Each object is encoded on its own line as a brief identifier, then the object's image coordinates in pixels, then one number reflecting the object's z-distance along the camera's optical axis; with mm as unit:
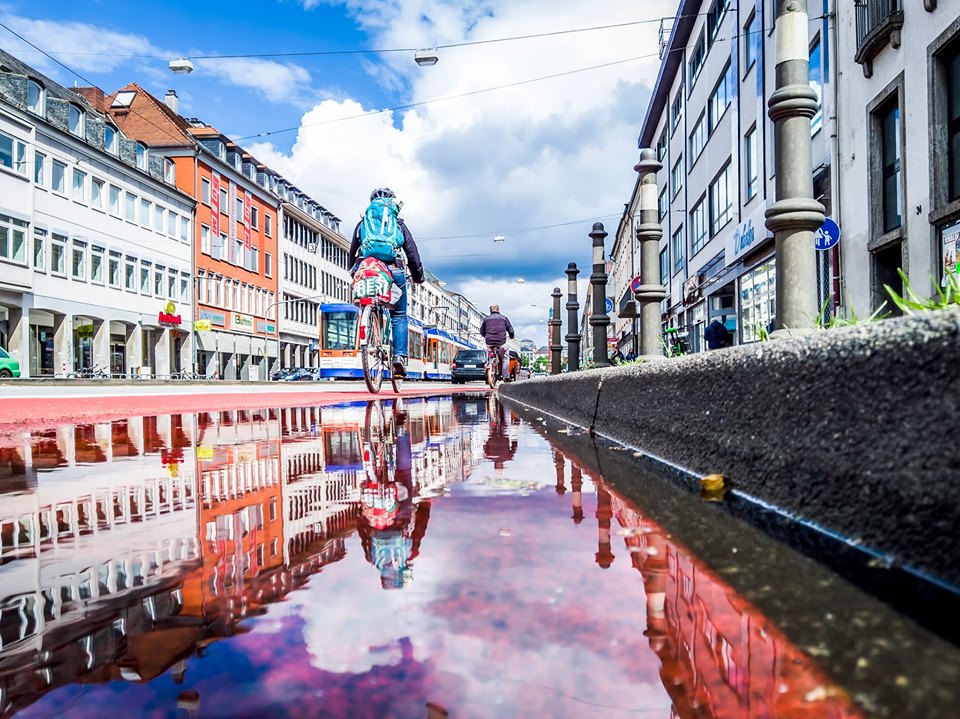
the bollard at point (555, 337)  19547
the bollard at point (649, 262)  7227
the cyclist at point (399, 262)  9914
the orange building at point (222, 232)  47469
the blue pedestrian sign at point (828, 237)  12984
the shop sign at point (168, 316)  42531
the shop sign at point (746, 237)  19438
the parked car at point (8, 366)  24125
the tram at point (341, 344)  29719
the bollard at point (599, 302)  10938
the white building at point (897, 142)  11477
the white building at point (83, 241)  31141
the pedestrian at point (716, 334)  16062
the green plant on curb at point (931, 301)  2284
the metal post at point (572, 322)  14562
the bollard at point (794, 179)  3797
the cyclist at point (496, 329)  19250
